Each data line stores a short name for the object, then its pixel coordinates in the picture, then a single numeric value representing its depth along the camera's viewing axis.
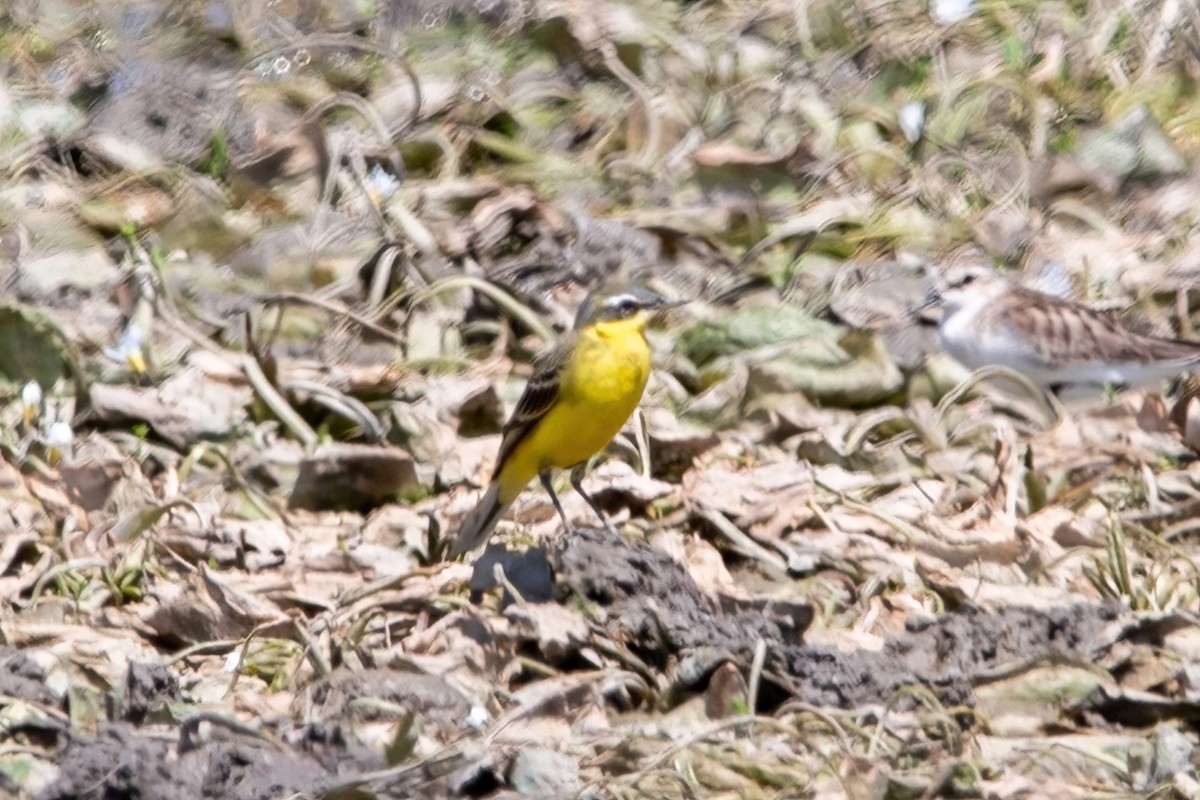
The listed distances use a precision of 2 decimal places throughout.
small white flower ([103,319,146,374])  17.95
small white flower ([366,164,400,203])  21.20
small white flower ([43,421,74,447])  16.47
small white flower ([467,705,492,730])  11.41
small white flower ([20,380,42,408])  16.98
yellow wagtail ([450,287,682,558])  15.54
